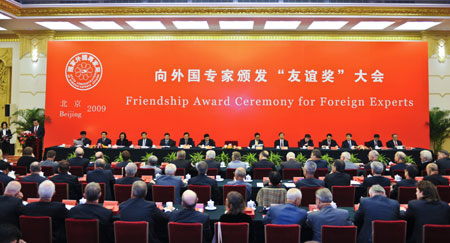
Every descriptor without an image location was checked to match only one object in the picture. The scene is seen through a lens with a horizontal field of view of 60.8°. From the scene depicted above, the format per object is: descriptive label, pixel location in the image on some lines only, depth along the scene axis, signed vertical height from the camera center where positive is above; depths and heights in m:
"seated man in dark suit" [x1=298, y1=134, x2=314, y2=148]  10.96 -0.14
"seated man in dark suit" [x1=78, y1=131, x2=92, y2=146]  10.91 -0.17
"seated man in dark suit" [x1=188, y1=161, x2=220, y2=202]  5.39 -0.61
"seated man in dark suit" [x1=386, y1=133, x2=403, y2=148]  10.78 -0.14
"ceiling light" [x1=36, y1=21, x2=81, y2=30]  11.75 +3.41
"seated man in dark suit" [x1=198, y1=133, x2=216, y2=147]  10.90 -0.16
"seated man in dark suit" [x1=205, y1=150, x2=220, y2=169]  6.85 -0.44
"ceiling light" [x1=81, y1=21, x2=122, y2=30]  11.56 +3.41
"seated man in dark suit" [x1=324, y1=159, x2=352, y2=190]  5.54 -0.57
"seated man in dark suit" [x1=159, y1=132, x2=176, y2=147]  11.07 -0.19
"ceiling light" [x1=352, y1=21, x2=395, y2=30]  11.35 +3.44
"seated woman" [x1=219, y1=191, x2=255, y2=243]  3.51 -0.69
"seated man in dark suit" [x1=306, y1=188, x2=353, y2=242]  3.51 -0.73
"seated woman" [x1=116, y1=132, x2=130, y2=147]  11.08 -0.19
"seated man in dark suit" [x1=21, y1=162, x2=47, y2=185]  5.32 -0.60
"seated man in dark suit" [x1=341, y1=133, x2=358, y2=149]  10.84 -0.16
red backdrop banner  12.25 +1.54
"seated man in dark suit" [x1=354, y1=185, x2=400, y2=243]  3.77 -0.73
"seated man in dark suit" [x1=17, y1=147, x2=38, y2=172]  6.88 -0.46
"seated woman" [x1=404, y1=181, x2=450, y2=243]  3.67 -0.70
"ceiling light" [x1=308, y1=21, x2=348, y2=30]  11.41 +3.44
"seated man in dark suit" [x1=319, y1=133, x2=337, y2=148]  10.83 -0.16
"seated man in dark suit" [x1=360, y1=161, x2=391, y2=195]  5.29 -0.56
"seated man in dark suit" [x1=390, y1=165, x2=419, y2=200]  5.13 -0.59
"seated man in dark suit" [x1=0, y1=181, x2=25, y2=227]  3.76 -0.74
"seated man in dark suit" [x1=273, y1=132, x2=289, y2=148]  11.07 -0.18
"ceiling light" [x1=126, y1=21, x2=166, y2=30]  11.58 +3.43
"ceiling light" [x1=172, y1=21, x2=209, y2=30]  11.57 +3.44
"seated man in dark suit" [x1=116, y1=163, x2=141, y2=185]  5.25 -0.56
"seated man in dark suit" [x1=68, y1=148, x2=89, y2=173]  7.19 -0.51
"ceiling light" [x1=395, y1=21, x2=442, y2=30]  11.36 +3.44
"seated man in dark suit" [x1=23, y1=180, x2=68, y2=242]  3.74 -0.75
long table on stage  9.52 -0.39
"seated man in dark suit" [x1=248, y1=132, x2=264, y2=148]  10.95 -0.14
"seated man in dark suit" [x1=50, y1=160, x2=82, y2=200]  5.36 -0.63
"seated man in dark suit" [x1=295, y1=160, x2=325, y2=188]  5.16 -0.58
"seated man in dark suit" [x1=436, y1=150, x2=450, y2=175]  6.86 -0.42
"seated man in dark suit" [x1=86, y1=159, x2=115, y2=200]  5.62 -0.64
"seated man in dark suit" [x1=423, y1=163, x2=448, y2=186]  5.27 -0.53
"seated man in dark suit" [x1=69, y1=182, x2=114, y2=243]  3.69 -0.76
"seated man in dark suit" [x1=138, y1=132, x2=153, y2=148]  11.09 -0.21
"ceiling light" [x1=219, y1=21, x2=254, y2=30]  11.47 +3.43
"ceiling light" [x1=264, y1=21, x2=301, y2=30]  11.45 +3.44
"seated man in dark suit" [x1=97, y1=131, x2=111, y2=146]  11.02 -0.18
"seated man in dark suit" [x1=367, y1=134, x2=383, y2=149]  10.78 -0.14
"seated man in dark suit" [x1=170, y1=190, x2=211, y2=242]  3.55 -0.74
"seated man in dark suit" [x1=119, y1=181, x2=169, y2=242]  3.72 -0.74
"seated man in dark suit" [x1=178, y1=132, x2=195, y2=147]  11.10 -0.16
